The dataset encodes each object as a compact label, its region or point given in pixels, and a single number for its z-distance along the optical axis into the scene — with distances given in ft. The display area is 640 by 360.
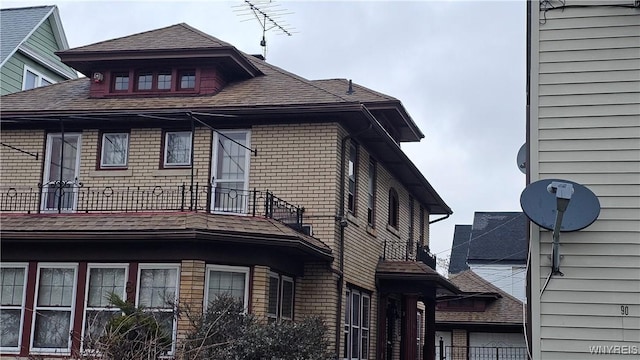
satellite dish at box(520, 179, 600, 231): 29.04
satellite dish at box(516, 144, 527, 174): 38.93
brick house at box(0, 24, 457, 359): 47.34
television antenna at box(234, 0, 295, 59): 69.82
